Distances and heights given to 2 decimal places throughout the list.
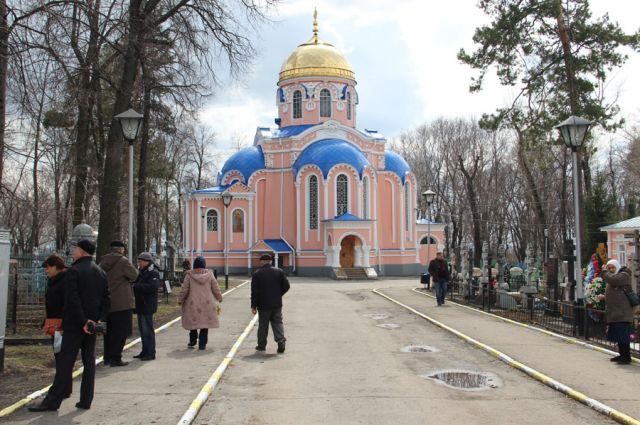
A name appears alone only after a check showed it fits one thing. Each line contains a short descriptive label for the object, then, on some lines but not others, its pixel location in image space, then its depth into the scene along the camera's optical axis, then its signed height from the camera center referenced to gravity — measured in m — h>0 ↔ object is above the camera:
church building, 44.94 +4.59
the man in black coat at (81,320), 7.29 -0.61
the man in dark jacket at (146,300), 10.56 -0.55
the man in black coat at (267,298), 11.52 -0.59
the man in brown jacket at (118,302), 9.88 -0.54
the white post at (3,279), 9.23 -0.16
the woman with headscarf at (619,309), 10.30 -0.79
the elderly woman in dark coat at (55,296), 7.59 -0.34
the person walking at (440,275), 20.56 -0.42
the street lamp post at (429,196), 29.25 +2.86
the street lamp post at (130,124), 13.47 +2.84
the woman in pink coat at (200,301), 11.62 -0.64
